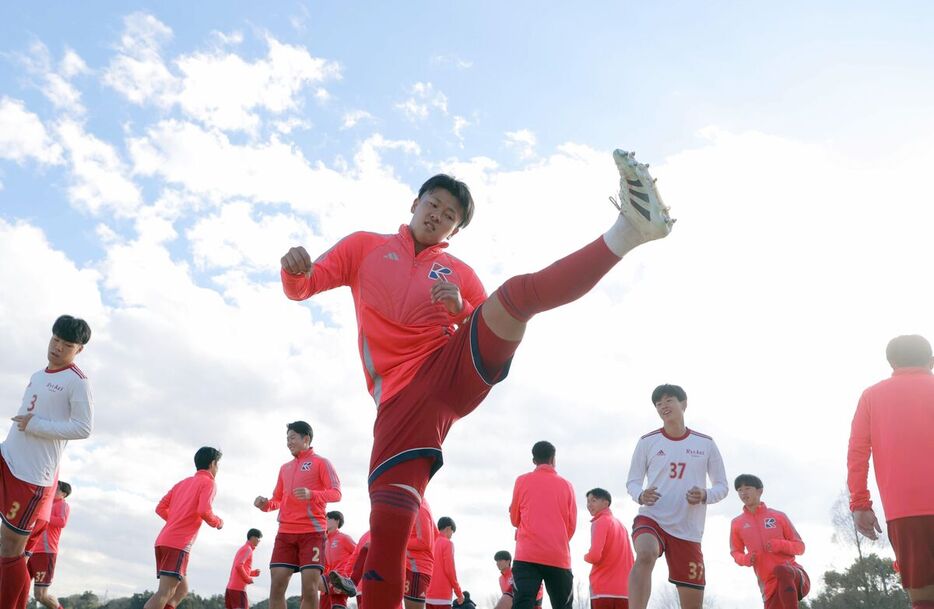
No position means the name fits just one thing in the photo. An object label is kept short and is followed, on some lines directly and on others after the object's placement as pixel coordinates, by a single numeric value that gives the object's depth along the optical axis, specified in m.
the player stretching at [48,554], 11.43
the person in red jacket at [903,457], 4.68
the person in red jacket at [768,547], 9.74
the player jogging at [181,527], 10.09
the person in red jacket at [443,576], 12.73
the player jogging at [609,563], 9.65
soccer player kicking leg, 3.15
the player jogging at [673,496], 7.16
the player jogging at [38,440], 5.94
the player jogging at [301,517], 9.51
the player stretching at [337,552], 11.47
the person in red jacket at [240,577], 16.31
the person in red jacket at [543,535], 8.61
